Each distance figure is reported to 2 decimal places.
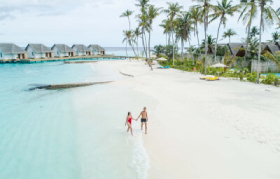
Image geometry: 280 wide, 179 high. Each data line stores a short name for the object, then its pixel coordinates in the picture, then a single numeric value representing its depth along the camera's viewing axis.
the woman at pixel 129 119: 8.88
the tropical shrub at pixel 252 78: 18.96
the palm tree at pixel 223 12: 25.55
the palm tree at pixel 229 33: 43.50
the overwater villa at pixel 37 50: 59.00
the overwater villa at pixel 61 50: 64.88
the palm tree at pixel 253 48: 29.64
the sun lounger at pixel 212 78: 20.01
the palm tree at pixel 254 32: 43.25
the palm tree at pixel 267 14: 16.70
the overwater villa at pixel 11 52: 54.11
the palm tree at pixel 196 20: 28.66
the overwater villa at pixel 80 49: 70.38
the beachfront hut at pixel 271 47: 31.34
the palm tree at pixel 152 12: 31.43
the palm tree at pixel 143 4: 34.87
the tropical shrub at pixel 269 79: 17.77
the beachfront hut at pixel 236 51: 34.73
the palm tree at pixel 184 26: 35.07
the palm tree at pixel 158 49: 48.80
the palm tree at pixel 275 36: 41.45
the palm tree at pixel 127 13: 48.03
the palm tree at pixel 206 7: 21.60
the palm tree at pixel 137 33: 52.00
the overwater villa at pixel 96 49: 75.00
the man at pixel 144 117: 8.91
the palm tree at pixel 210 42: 35.83
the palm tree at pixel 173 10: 32.97
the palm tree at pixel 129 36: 57.55
